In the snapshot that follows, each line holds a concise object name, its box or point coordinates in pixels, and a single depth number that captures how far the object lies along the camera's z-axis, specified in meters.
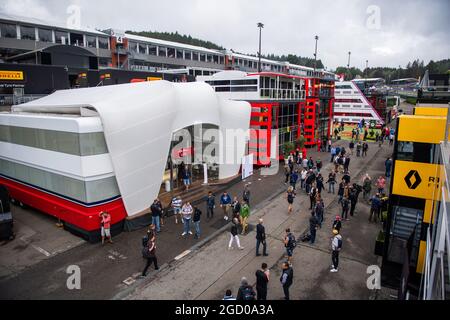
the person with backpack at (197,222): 13.16
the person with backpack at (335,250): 10.30
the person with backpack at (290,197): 15.98
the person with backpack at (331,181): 19.12
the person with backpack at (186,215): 13.35
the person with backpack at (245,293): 7.75
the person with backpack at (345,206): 14.88
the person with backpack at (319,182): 17.53
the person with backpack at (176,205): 15.27
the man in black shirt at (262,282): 8.49
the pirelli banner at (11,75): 20.70
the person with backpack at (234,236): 11.95
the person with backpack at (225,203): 15.38
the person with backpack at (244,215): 13.54
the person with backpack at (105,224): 12.76
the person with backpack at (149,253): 10.34
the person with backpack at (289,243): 11.05
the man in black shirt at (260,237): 11.61
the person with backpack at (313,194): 16.19
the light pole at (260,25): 36.66
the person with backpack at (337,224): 12.06
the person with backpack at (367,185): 17.67
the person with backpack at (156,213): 13.62
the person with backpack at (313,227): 12.55
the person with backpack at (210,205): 15.40
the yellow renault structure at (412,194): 8.48
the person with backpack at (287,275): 8.70
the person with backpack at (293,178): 18.83
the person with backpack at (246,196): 16.38
